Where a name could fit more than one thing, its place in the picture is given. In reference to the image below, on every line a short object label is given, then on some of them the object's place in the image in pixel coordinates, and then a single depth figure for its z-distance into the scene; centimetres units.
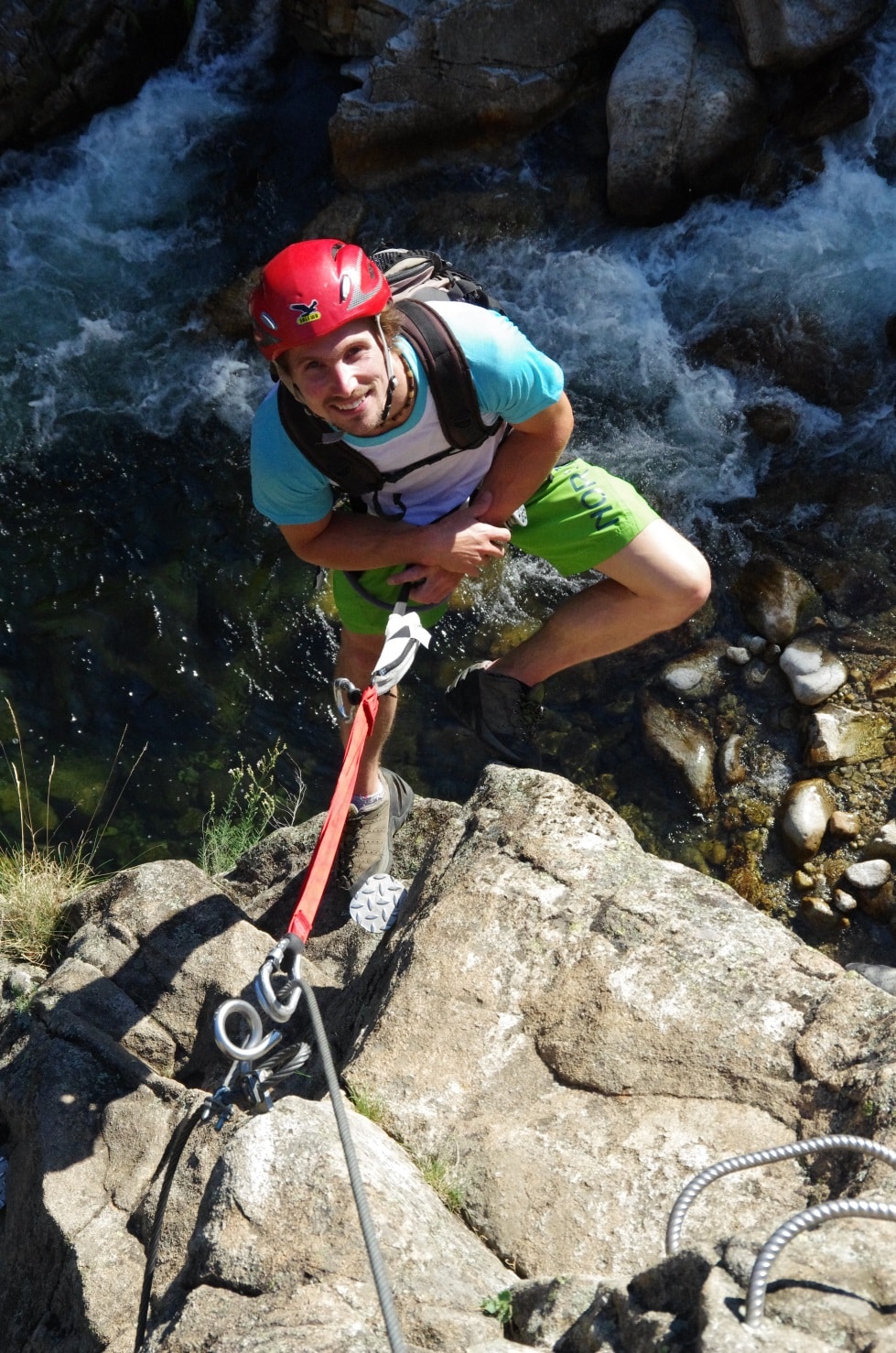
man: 293
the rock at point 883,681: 585
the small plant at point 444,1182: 250
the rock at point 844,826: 549
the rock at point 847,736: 568
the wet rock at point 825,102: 753
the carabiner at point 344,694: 296
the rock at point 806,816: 549
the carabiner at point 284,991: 212
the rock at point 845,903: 537
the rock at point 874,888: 535
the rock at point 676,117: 743
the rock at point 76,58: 833
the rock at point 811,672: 586
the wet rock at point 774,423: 689
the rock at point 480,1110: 208
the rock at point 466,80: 779
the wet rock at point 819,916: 538
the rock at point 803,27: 736
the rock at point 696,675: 607
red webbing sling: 232
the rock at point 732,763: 579
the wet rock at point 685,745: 580
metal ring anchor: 202
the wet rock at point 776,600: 614
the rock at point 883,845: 542
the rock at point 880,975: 491
